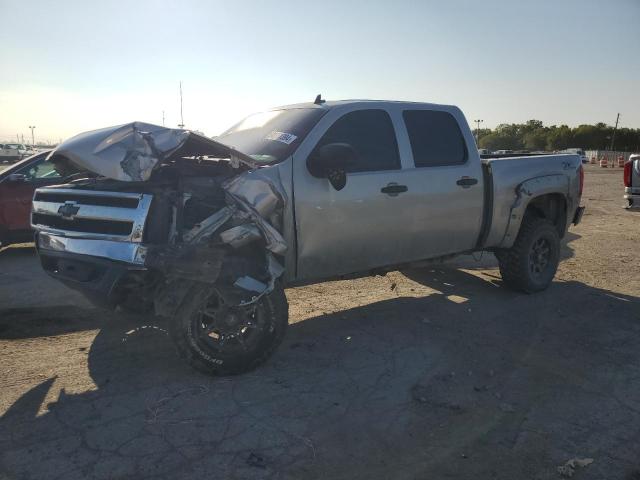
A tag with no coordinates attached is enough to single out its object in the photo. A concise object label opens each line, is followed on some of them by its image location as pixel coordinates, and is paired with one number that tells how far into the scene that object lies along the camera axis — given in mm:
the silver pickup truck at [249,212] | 3529
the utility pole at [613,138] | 73894
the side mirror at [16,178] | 8055
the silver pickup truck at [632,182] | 9734
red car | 8008
